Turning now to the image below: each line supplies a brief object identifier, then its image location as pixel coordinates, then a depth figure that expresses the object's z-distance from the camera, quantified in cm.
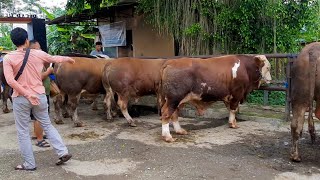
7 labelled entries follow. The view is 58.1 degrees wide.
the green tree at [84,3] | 957
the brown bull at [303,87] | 371
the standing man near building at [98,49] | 910
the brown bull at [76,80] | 606
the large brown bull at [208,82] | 497
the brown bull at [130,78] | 597
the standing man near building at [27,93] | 367
